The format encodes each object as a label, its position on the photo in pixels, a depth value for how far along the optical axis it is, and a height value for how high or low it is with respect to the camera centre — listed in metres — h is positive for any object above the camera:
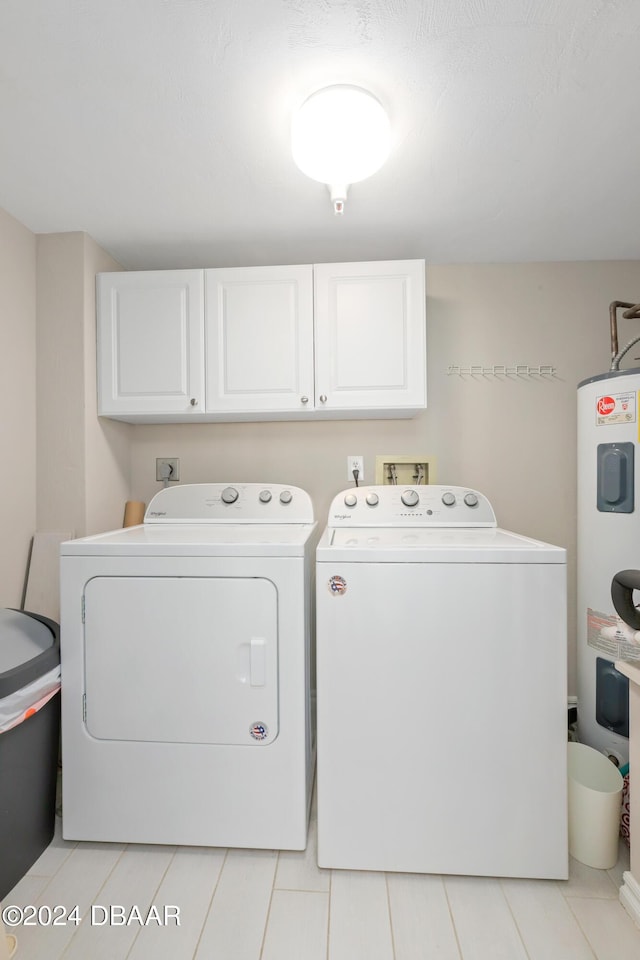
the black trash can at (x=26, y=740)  1.40 -0.79
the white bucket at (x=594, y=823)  1.50 -1.06
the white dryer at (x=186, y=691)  1.53 -0.67
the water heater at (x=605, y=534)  1.86 -0.24
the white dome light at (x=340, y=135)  1.30 +0.93
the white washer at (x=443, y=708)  1.43 -0.68
